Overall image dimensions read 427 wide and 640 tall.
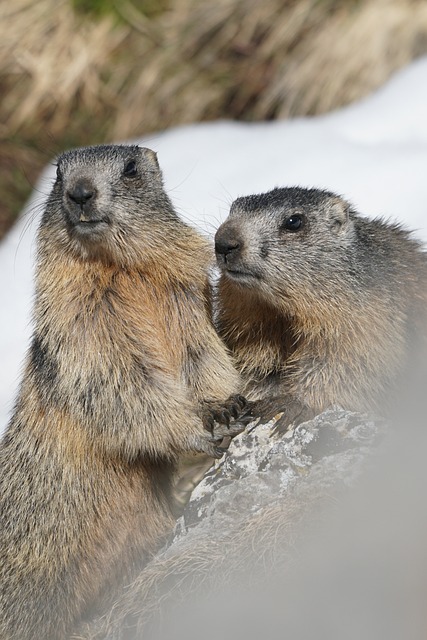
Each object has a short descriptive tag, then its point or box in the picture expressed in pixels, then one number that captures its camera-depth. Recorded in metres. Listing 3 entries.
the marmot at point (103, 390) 11.94
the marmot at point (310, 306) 12.28
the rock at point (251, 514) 10.22
